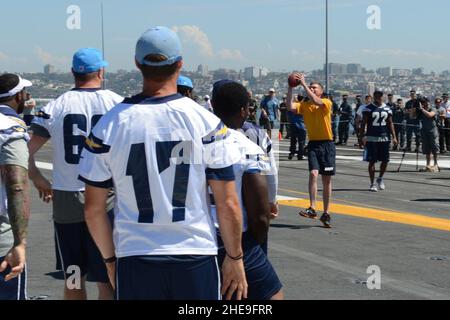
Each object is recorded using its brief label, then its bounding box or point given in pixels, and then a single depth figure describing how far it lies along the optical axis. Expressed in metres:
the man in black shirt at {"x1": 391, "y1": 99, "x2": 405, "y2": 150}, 27.16
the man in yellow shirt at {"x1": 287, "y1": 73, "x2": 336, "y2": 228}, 11.61
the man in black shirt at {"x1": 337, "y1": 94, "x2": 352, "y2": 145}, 30.28
